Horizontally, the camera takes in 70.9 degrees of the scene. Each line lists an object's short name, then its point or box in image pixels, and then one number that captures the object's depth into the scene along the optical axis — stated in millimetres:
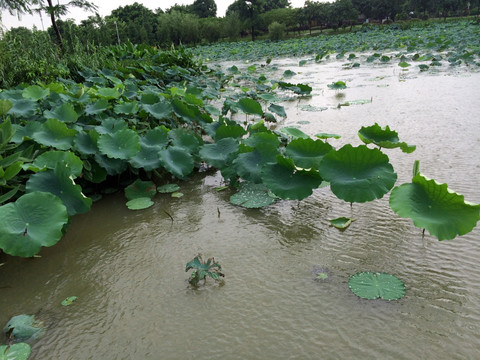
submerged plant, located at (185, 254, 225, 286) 1591
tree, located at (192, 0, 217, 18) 53750
